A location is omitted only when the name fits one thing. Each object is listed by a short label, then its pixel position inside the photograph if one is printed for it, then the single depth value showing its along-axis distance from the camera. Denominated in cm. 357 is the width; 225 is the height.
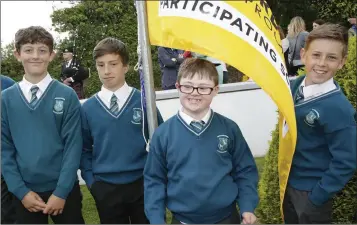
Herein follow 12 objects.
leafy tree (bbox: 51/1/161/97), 1401
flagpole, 264
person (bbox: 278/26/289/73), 816
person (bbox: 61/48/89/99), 937
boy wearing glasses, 261
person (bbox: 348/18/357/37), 727
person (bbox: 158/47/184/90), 708
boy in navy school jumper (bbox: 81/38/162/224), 310
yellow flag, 248
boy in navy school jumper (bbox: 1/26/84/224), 299
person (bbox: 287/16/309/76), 789
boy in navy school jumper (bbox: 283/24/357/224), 269
